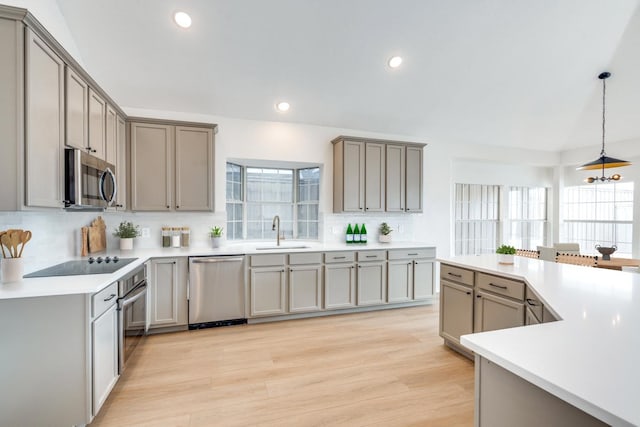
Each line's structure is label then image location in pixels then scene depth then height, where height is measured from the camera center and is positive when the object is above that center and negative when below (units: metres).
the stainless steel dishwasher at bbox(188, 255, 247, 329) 3.48 -0.93
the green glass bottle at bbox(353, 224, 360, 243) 4.65 -0.33
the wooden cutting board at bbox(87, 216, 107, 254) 3.23 -0.27
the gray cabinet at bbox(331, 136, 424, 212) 4.38 +0.57
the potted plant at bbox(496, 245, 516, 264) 2.71 -0.37
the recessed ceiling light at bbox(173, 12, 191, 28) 2.88 +1.87
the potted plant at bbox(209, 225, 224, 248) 3.88 -0.32
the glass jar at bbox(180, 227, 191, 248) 3.88 -0.33
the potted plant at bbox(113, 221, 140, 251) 3.48 -0.26
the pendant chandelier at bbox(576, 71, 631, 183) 3.28 +0.56
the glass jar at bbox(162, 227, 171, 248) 3.79 -0.31
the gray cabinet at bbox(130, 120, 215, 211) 3.50 +0.54
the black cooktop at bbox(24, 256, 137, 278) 2.23 -0.45
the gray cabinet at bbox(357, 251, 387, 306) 4.15 -0.90
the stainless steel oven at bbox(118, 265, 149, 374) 2.36 -0.87
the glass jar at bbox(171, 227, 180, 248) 3.80 -0.33
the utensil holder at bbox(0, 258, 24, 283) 1.89 -0.37
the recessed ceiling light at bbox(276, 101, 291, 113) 4.08 +1.46
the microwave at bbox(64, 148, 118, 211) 2.16 +0.24
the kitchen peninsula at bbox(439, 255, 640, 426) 0.80 -0.47
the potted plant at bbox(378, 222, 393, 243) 4.77 -0.33
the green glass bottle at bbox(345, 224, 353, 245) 4.61 -0.35
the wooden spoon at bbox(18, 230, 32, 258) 1.95 -0.17
